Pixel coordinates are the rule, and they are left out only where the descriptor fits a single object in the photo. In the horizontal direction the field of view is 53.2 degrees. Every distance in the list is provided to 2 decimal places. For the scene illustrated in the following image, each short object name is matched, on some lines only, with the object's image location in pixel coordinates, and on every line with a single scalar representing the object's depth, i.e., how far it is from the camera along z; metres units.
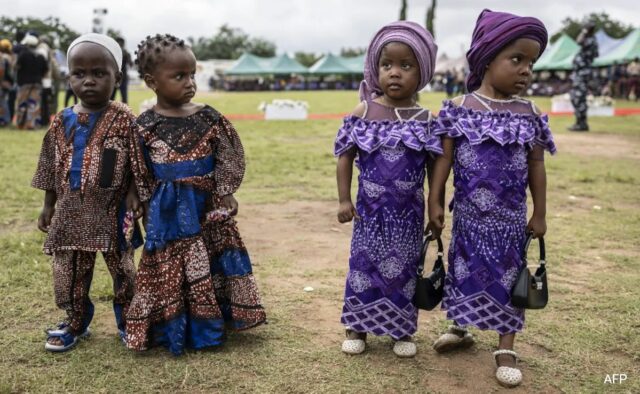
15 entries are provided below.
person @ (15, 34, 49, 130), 12.55
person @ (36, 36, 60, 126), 12.89
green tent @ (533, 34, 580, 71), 32.66
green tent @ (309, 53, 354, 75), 51.38
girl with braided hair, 3.01
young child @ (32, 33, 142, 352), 3.01
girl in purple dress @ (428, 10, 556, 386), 2.82
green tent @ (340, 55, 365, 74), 51.28
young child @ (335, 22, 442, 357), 2.93
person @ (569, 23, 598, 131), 13.30
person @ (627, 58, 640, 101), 27.77
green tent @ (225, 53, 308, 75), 50.06
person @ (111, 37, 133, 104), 12.30
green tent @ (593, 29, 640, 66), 27.94
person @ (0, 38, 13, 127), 13.41
